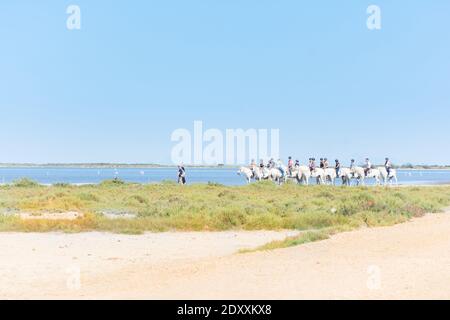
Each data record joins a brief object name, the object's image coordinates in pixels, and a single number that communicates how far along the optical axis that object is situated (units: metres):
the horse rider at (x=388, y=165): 58.09
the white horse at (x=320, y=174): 54.44
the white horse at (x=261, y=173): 54.91
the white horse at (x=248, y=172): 56.50
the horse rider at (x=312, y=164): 54.47
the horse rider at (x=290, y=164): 55.06
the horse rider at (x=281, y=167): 54.91
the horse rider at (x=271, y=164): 55.84
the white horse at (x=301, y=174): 53.53
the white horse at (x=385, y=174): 58.28
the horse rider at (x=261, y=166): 54.94
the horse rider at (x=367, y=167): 57.01
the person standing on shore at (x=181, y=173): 54.44
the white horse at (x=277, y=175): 54.62
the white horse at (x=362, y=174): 56.12
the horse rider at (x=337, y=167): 56.12
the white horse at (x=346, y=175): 55.53
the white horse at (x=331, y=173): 55.62
